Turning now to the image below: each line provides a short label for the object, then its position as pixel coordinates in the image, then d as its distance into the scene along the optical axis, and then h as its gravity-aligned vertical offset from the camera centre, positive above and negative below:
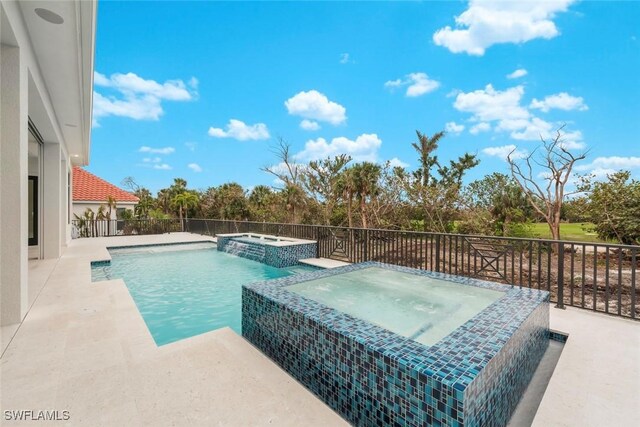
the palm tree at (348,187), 14.54 +1.14
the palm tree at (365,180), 14.25 +1.46
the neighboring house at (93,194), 16.06 +0.83
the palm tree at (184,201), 22.12 +0.60
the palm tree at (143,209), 20.88 -0.01
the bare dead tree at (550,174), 10.83 +1.42
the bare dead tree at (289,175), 18.33 +2.18
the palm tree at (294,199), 18.30 +0.65
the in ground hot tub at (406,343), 1.54 -0.88
